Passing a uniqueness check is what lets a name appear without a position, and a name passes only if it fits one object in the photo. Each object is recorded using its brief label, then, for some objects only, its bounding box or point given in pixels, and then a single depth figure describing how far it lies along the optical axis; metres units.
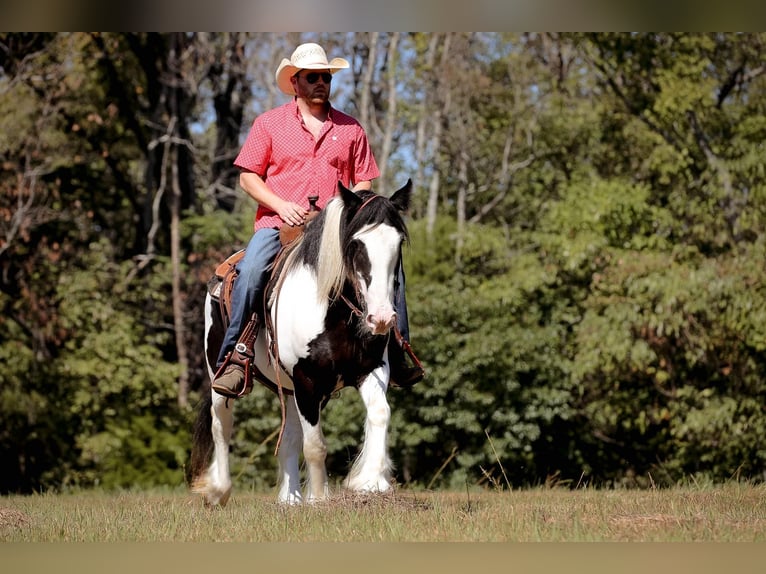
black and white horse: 12.31
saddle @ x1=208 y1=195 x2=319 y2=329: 14.47
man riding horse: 14.72
